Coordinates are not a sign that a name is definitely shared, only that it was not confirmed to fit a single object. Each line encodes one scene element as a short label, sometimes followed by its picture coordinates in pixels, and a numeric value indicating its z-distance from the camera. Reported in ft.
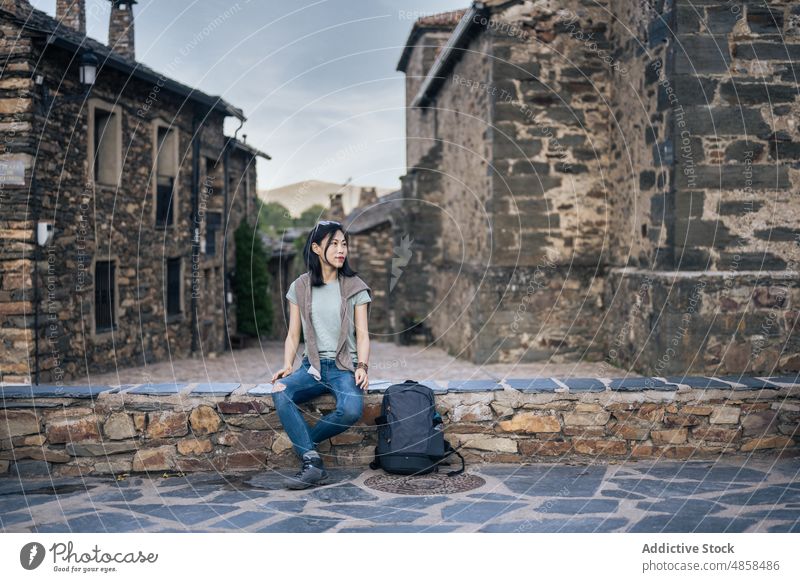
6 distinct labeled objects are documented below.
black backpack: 15.85
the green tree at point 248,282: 70.90
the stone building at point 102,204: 36.63
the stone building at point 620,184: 28.27
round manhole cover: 14.97
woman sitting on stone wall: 15.87
